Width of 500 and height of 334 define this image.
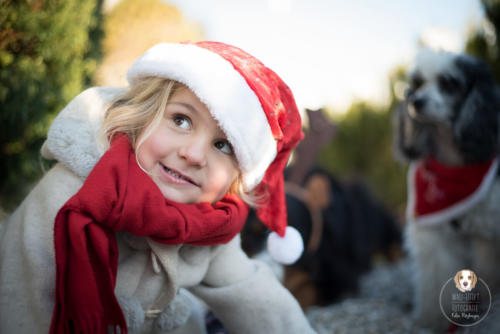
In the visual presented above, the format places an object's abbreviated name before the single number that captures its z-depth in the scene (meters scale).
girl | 1.09
